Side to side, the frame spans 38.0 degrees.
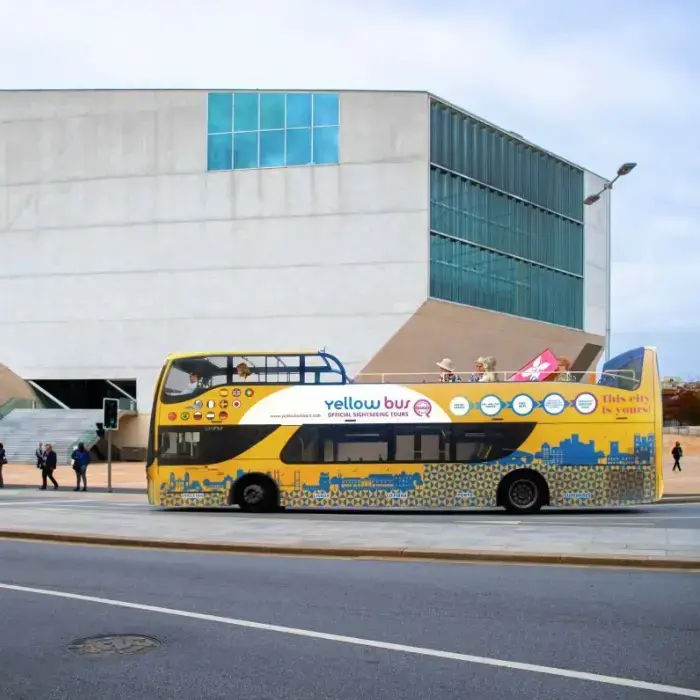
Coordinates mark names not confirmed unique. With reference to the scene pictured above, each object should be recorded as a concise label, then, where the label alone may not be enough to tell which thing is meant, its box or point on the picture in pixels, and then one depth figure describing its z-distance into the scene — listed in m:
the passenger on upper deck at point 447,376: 23.77
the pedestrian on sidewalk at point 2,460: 36.88
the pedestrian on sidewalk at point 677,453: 48.63
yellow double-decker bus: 22.22
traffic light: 33.56
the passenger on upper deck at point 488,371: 23.62
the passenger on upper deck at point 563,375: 23.17
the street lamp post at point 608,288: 67.62
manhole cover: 7.55
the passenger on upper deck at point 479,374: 24.05
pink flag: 23.92
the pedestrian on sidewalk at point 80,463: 35.06
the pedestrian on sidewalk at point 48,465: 35.72
